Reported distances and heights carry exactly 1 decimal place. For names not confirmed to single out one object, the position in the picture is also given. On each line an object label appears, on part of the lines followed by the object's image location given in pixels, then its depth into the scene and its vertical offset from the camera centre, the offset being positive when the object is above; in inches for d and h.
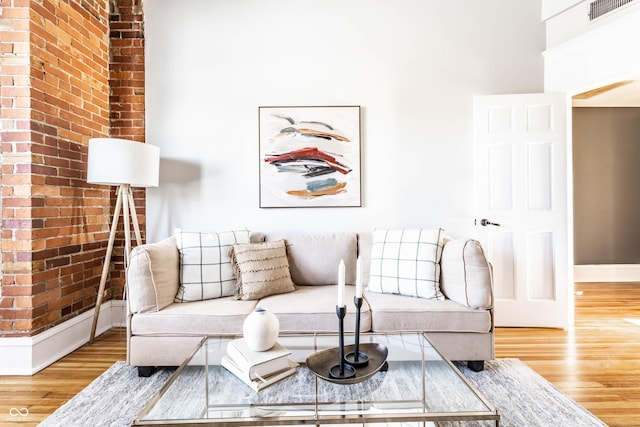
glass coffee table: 45.1 -25.8
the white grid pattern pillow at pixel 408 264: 92.0 -13.1
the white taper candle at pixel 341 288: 52.1 -10.9
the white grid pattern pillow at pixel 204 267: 91.5 -13.4
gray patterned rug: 67.1 -38.5
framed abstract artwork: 121.2 +20.3
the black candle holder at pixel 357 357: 55.0 -23.3
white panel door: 116.1 +2.1
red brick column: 87.7 +13.7
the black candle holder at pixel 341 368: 53.3 -23.8
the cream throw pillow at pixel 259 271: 92.0 -14.7
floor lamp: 96.0 +13.3
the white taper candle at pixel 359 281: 52.7 -10.1
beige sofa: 81.7 -23.0
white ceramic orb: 57.0 -18.5
